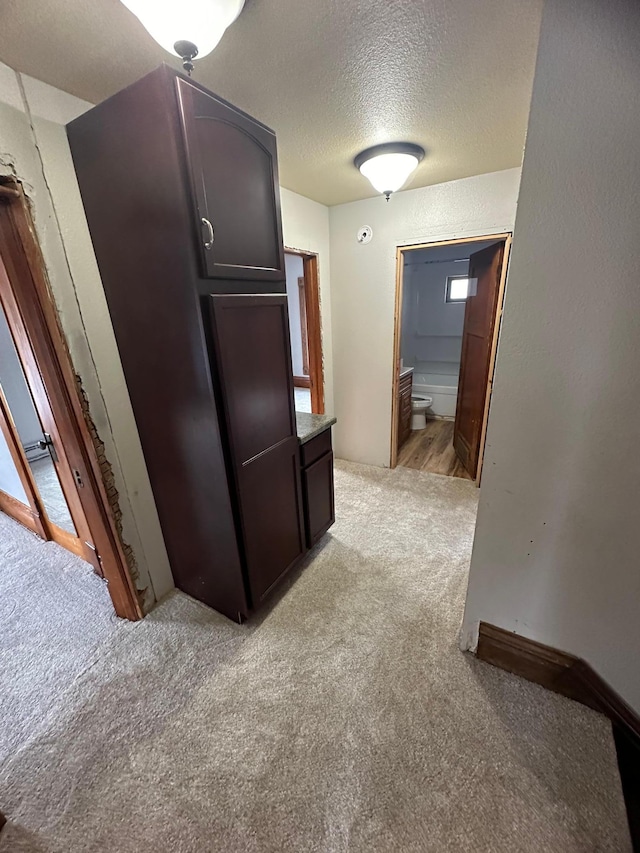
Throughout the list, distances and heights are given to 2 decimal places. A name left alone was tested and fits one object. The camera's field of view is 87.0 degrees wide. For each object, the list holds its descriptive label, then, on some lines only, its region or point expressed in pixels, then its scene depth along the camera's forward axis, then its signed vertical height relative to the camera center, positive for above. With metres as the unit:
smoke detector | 2.75 +0.64
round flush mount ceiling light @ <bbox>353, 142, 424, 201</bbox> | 1.79 +0.79
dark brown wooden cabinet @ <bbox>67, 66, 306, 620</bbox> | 1.11 +0.06
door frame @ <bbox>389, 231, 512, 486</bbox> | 2.39 -0.01
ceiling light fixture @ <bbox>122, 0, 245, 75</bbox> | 0.84 +0.75
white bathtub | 4.65 -0.99
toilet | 4.19 -1.17
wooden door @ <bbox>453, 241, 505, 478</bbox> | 2.56 -0.31
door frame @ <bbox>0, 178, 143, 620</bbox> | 1.24 -0.16
